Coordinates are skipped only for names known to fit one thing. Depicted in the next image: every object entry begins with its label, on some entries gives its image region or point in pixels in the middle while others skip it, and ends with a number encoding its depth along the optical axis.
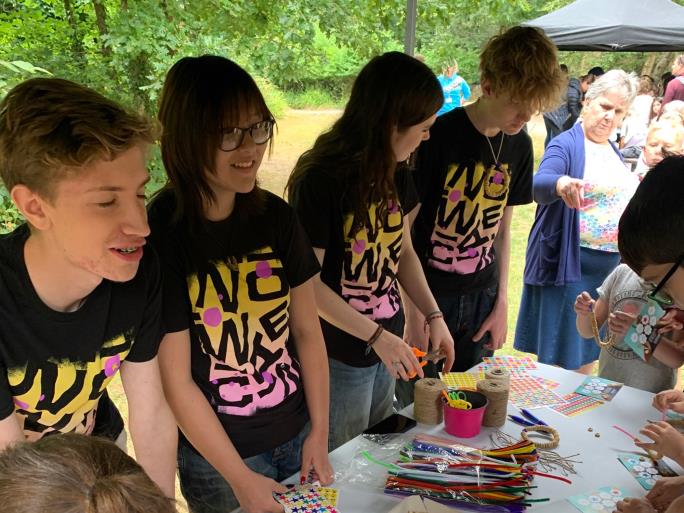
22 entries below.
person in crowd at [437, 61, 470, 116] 7.06
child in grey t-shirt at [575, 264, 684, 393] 2.00
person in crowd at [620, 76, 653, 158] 5.74
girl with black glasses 1.28
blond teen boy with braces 0.98
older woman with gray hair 2.97
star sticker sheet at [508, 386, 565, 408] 1.72
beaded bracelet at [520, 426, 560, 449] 1.49
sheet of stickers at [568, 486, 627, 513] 1.26
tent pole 2.63
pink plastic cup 1.50
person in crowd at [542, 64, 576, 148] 5.59
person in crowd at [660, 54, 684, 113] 5.41
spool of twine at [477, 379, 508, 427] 1.56
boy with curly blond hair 1.94
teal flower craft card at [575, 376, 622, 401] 1.78
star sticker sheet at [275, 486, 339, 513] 1.22
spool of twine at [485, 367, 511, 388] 1.62
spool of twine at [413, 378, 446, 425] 1.56
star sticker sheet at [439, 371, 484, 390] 1.70
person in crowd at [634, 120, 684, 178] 3.39
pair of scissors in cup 1.53
